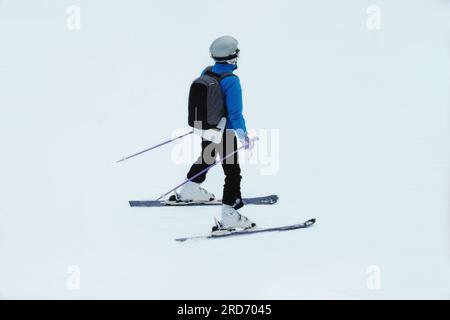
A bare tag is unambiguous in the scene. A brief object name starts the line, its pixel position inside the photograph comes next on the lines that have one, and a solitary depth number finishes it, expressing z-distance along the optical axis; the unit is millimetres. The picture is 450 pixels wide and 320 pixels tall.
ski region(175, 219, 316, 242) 14099
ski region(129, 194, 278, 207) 15913
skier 13899
